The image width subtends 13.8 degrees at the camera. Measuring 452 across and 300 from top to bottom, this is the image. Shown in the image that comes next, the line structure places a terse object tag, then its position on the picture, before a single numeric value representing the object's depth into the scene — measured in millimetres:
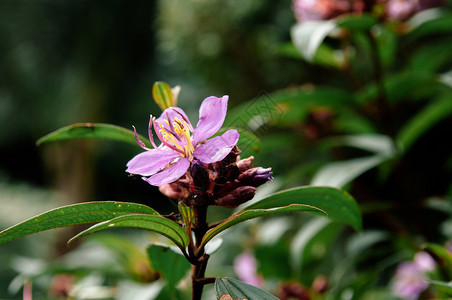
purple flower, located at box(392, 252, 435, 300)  1183
